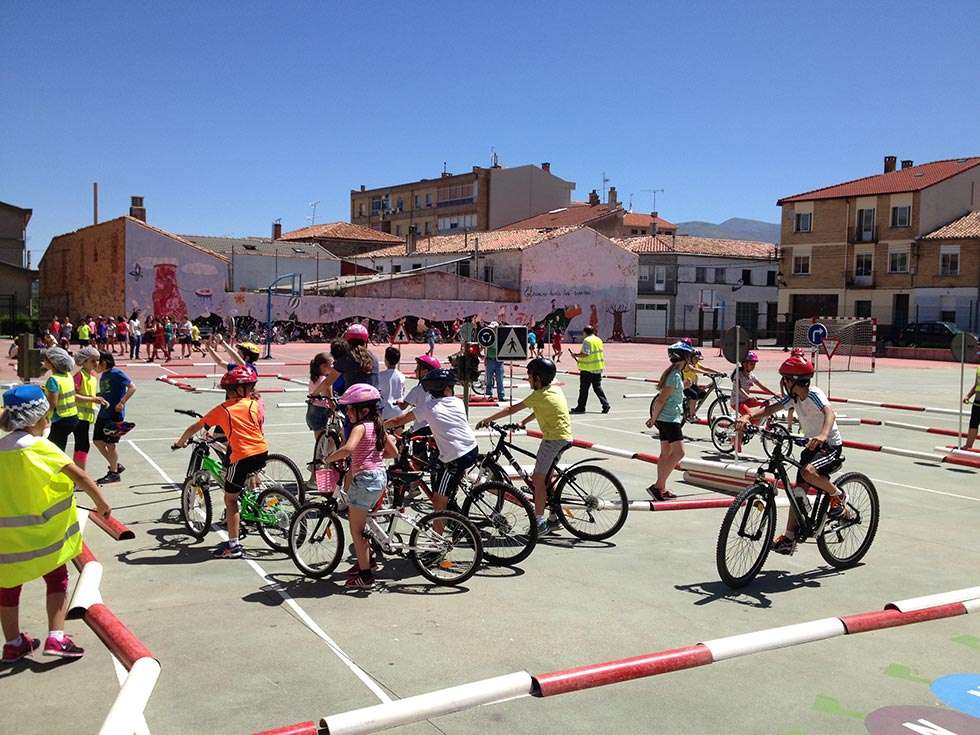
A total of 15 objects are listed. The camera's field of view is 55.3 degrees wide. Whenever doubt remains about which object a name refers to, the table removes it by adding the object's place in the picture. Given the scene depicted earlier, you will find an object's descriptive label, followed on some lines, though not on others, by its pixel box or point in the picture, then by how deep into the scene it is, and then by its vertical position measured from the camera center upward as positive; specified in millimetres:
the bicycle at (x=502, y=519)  7648 -1571
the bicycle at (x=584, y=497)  8562 -1523
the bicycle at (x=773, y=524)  7094 -1500
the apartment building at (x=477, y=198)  86562 +12624
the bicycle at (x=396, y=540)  6965 -1609
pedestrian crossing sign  14086 -211
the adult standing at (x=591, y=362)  18844 -608
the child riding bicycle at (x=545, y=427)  8578 -887
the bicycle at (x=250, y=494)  7828 -1487
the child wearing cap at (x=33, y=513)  5223 -1113
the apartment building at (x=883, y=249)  56344 +5809
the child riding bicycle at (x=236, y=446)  7688 -1026
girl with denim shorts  6770 -974
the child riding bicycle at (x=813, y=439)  7551 -818
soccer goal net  47784 +170
